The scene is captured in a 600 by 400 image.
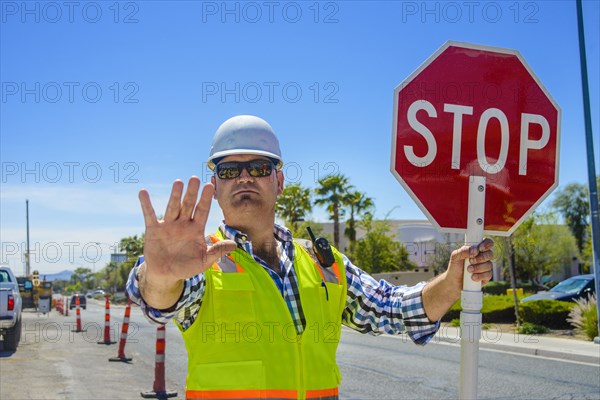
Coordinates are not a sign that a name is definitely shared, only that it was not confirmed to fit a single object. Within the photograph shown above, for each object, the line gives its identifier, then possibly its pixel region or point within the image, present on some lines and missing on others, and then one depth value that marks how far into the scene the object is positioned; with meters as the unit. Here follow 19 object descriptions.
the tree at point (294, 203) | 40.69
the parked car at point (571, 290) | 20.94
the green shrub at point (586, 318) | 15.51
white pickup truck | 13.26
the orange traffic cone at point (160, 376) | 8.53
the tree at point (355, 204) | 38.77
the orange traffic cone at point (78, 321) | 20.72
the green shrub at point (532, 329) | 17.28
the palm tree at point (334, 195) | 38.19
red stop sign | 2.56
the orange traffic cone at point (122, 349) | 12.29
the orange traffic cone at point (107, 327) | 16.04
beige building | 58.96
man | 2.19
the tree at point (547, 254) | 43.66
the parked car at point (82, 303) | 55.60
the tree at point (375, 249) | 34.84
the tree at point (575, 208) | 52.72
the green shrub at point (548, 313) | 18.34
